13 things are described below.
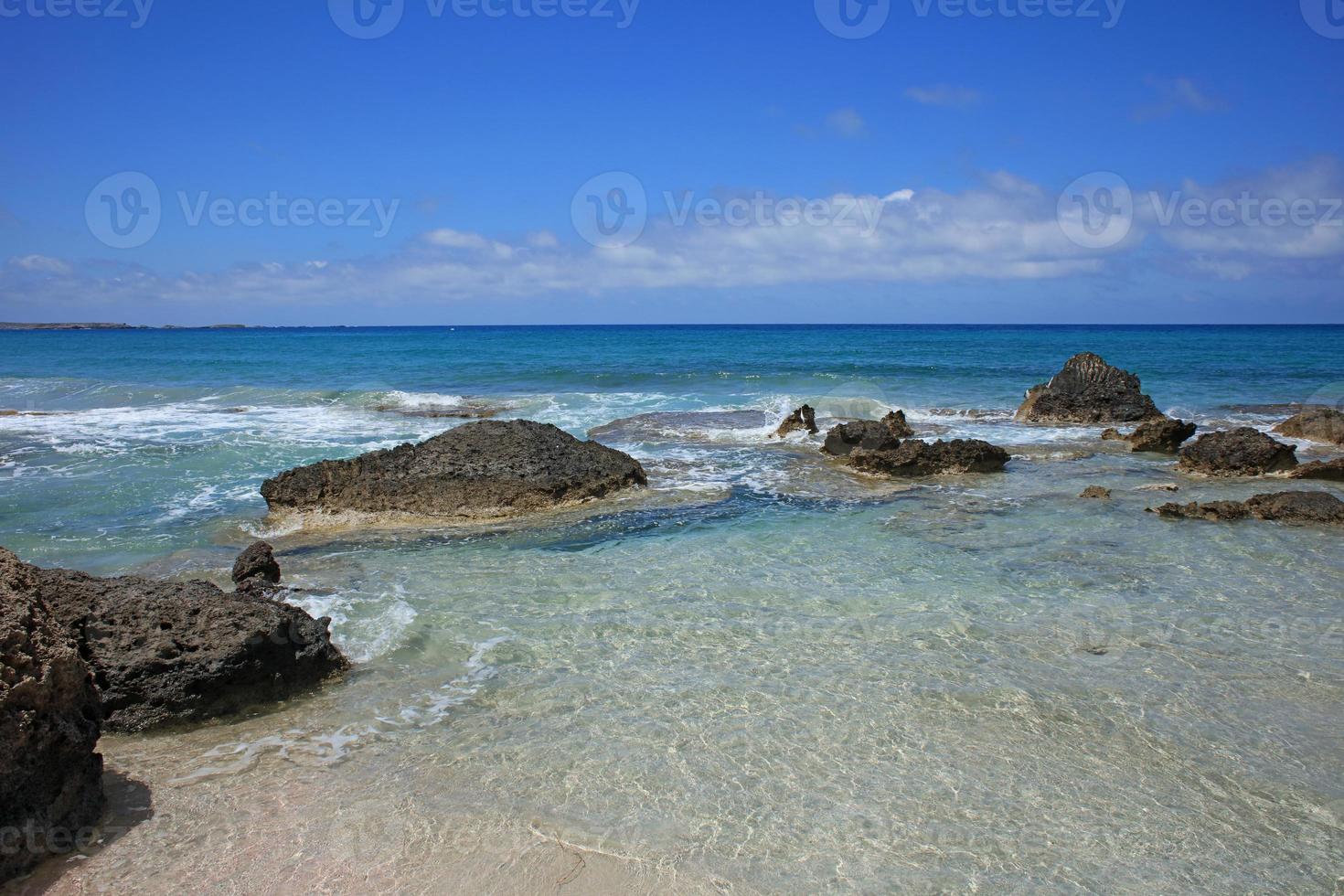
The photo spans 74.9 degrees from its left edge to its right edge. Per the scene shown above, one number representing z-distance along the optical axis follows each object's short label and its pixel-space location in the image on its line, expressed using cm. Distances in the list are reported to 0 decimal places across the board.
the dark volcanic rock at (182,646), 516
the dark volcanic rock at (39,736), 368
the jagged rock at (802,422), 1722
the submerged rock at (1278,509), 962
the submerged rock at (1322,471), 1253
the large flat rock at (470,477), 1032
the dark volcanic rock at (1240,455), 1281
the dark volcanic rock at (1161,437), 1519
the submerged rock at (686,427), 1723
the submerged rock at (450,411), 2136
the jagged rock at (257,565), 742
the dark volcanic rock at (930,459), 1280
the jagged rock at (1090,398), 1941
